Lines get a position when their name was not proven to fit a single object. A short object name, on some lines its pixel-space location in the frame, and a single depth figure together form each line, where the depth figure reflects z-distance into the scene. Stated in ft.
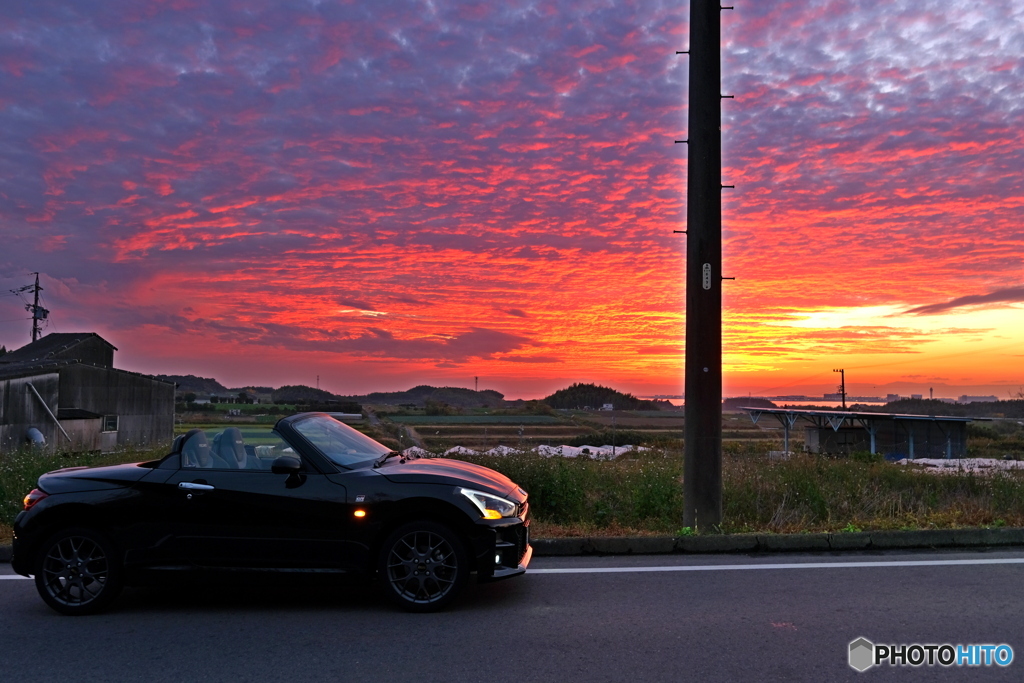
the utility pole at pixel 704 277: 27.66
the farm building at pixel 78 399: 114.11
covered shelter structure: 178.98
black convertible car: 19.53
